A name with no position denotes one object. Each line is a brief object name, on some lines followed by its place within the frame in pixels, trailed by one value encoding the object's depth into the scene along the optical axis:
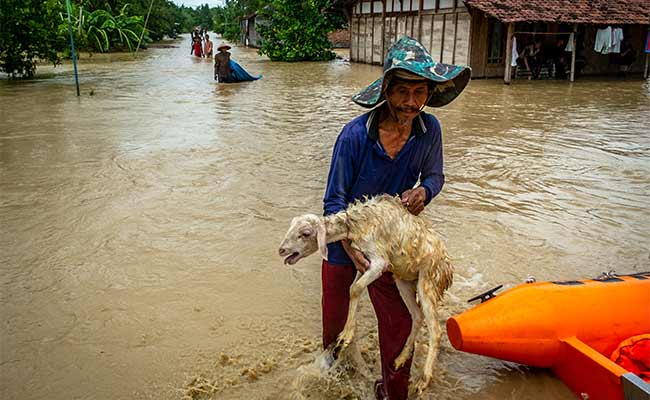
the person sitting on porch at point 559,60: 17.25
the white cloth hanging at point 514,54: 15.77
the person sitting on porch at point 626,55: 18.11
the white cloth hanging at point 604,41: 16.84
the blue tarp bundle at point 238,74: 16.28
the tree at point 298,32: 24.28
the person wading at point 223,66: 15.70
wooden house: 15.03
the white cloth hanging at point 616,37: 16.89
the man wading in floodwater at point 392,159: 2.20
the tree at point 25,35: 14.70
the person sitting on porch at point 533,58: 16.91
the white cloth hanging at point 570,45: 16.13
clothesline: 15.19
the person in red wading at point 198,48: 27.91
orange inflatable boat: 2.59
